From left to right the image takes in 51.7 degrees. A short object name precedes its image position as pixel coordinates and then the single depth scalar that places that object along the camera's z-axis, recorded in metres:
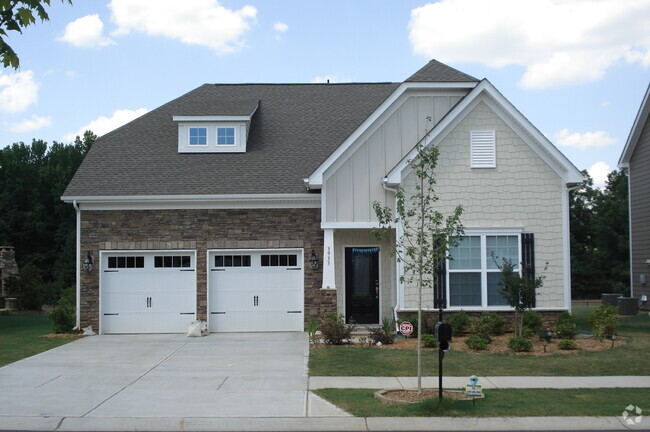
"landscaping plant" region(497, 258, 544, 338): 15.47
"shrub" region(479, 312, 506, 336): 16.64
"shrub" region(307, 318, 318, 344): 16.51
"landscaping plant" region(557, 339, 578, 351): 14.82
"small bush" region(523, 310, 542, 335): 17.09
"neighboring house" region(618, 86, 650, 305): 24.62
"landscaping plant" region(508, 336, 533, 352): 14.80
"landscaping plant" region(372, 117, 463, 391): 10.77
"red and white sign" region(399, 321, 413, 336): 11.98
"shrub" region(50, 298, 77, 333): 18.58
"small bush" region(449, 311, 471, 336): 16.89
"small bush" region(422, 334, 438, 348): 15.30
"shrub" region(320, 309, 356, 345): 16.05
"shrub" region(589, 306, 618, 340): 15.99
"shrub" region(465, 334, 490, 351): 14.98
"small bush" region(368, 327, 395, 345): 15.92
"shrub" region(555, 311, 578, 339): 16.12
